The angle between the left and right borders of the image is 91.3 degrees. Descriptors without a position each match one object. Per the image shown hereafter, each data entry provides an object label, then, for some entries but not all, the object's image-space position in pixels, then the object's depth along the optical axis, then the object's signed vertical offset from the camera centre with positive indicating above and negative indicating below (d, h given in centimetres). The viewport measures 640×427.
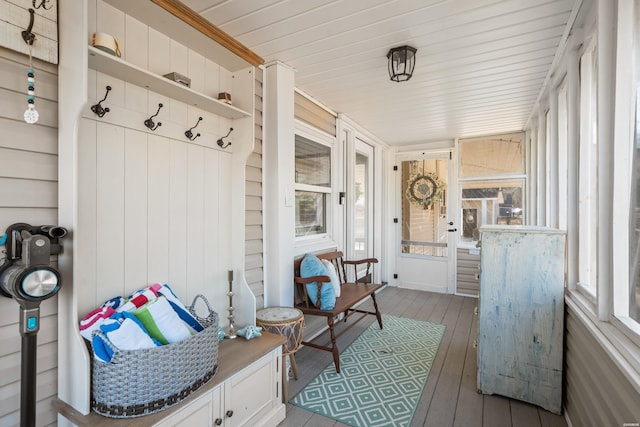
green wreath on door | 489 +35
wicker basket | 118 -66
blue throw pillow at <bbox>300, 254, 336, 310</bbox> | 253 -60
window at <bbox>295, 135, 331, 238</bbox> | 296 +26
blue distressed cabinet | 198 -67
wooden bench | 246 -78
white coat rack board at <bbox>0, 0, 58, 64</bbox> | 114 +71
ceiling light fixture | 216 +110
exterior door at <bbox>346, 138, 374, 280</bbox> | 395 +13
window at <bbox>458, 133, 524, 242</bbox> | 441 +43
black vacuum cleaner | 105 -25
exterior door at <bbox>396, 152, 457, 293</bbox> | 486 -20
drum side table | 210 -76
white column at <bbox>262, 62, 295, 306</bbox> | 245 +23
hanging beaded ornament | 112 +39
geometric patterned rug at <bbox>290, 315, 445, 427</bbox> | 197 -126
